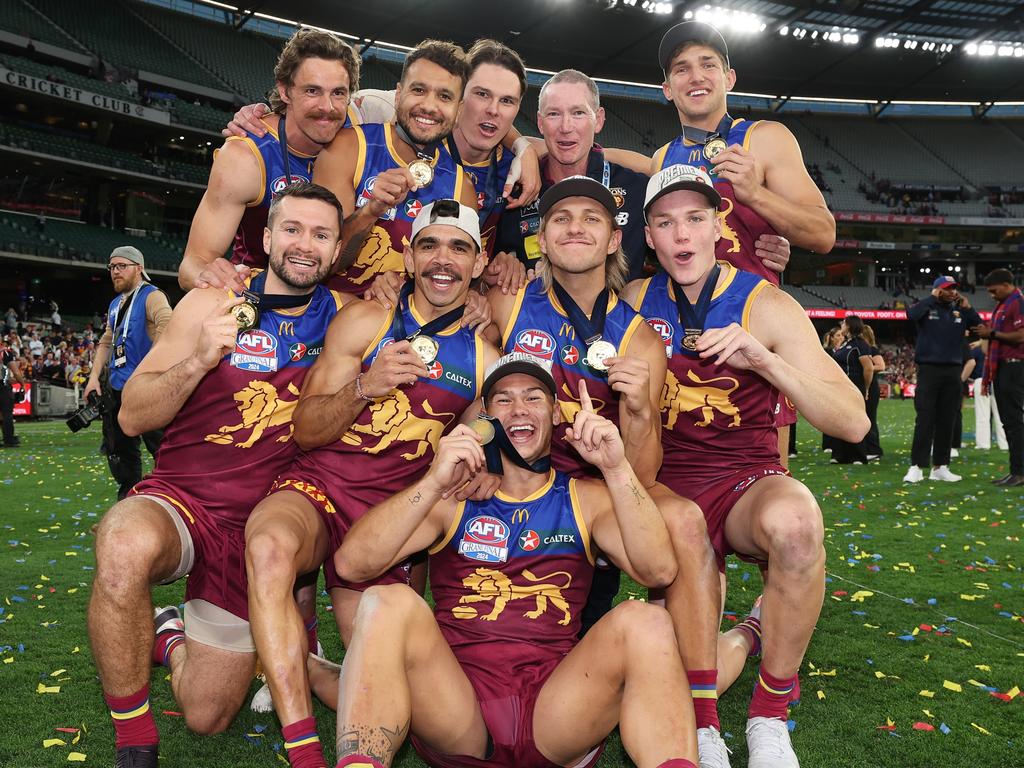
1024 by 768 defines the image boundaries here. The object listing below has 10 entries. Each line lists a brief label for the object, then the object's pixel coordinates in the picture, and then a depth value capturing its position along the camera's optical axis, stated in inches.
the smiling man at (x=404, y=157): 174.6
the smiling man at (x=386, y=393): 140.2
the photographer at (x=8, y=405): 580.1
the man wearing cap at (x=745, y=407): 132.3
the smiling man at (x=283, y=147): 172.9
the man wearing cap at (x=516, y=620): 106.4
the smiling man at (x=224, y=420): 140.3
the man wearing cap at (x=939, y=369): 417.4
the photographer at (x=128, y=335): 304.2
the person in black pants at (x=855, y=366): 508.1
